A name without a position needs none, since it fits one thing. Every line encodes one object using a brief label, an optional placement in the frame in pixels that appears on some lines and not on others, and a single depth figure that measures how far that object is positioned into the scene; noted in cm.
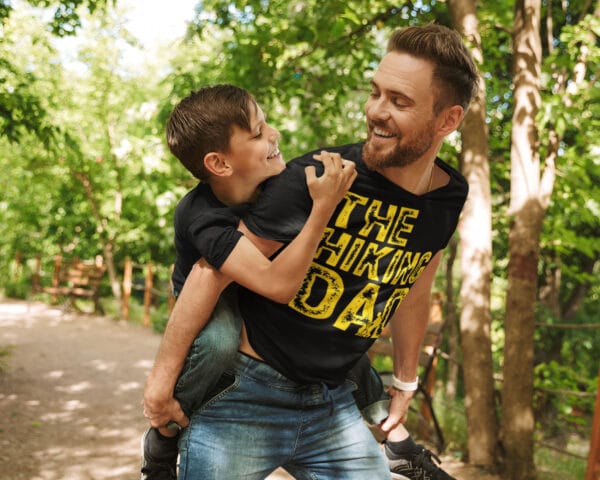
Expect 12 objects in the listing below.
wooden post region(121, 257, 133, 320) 1448
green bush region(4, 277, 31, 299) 1831
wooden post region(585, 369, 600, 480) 337
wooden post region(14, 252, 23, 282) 1820
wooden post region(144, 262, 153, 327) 1382
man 169
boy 159
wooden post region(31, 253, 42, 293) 1630
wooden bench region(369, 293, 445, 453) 600
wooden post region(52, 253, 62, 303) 1582
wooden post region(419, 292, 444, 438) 652
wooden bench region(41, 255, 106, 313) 1516
